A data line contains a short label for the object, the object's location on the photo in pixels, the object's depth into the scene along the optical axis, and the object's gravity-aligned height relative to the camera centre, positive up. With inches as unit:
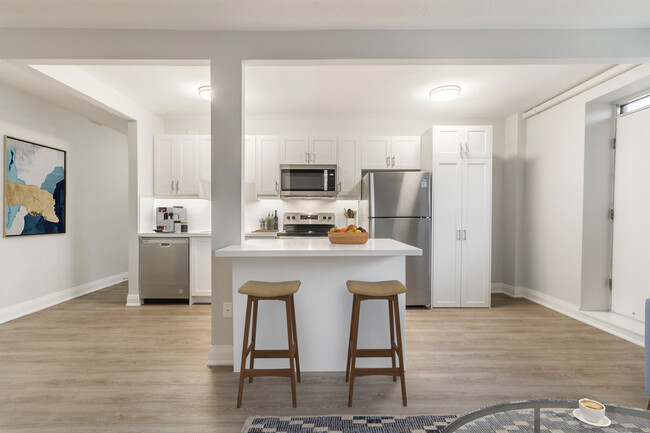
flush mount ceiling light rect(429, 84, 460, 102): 146.4 +54.6
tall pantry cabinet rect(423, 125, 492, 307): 167.6 +7.2
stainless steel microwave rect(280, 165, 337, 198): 181.8 +16.3
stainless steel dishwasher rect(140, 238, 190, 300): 169.6 -31.0
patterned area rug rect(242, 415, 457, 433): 69.4 -47.3
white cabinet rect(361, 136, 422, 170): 185.8 +33.6
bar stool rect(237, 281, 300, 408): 79.3 -29.2
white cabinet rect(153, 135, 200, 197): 185.3 +25.4
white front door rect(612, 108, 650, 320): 127.6 -2.2
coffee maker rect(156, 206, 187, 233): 179.5 -5.7
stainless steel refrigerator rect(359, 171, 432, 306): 165.9 -2.8
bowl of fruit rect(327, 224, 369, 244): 101.0 -8.2
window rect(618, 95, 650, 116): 129.8 +44.9
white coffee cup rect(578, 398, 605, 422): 44.6 -27.6
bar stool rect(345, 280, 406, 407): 78.7 -29.6
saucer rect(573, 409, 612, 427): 45.2 -29.5
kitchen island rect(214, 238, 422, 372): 95.6 -28.8
